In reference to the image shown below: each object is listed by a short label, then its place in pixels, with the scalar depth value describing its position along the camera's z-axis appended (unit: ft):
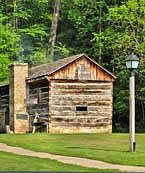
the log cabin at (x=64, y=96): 106.73
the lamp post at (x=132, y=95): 60.18
